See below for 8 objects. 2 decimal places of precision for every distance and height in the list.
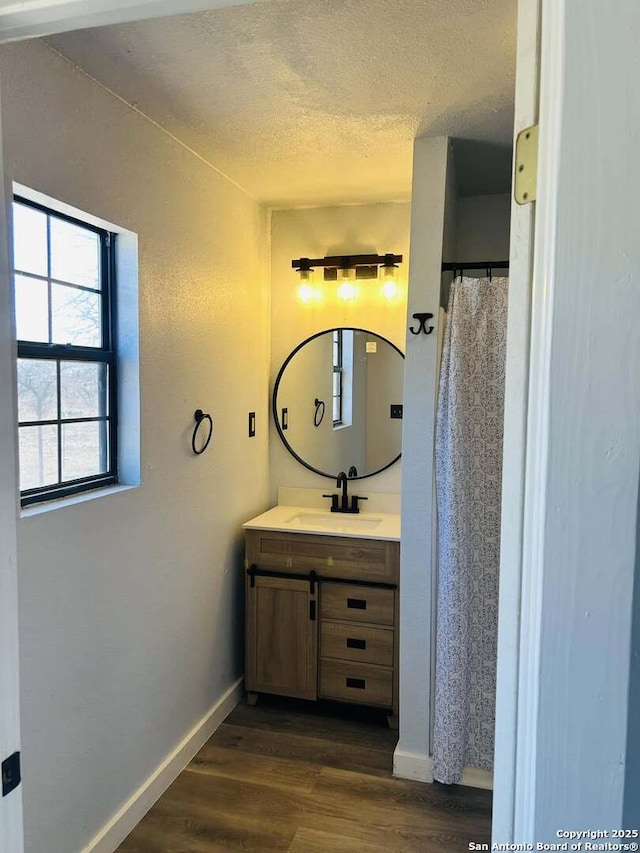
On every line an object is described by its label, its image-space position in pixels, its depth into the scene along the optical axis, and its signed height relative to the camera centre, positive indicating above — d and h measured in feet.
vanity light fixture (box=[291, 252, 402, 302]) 9.89 +2.04
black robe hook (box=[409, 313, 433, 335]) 7.41 +0.85
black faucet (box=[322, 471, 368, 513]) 10.30 -2.02
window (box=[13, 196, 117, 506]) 5.41 +0.32
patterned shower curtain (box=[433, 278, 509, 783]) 7.28 -1.76
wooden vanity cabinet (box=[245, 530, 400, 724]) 8.75 -3.56
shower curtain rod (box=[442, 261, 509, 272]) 7.36 +1.61
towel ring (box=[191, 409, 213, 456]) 7.91 -0.45
